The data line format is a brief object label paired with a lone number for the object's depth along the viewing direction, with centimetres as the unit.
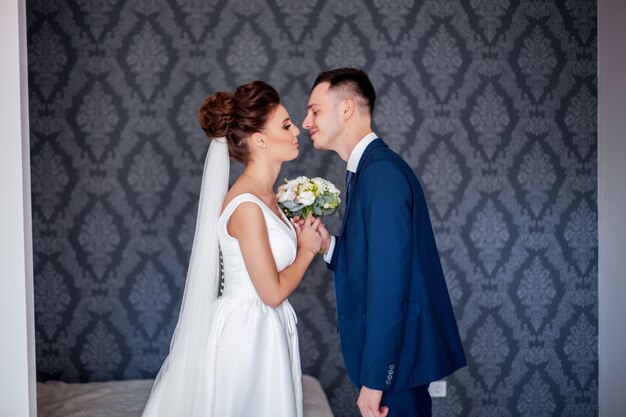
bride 270
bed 329
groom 227
